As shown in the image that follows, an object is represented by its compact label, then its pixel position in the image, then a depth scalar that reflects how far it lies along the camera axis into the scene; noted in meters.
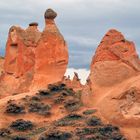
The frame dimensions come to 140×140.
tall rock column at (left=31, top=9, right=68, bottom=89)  54.19
